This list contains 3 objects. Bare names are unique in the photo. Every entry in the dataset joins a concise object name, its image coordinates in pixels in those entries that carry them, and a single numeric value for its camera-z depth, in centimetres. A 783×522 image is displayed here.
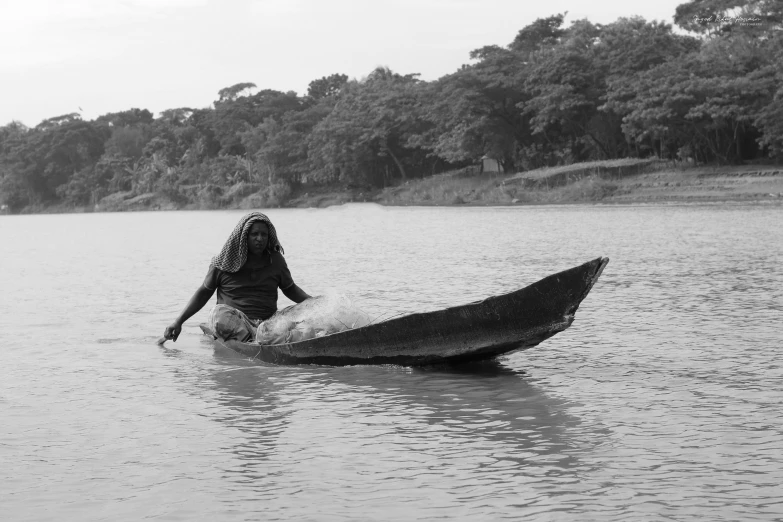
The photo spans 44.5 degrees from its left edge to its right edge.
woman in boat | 823
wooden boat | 670
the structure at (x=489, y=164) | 6053
